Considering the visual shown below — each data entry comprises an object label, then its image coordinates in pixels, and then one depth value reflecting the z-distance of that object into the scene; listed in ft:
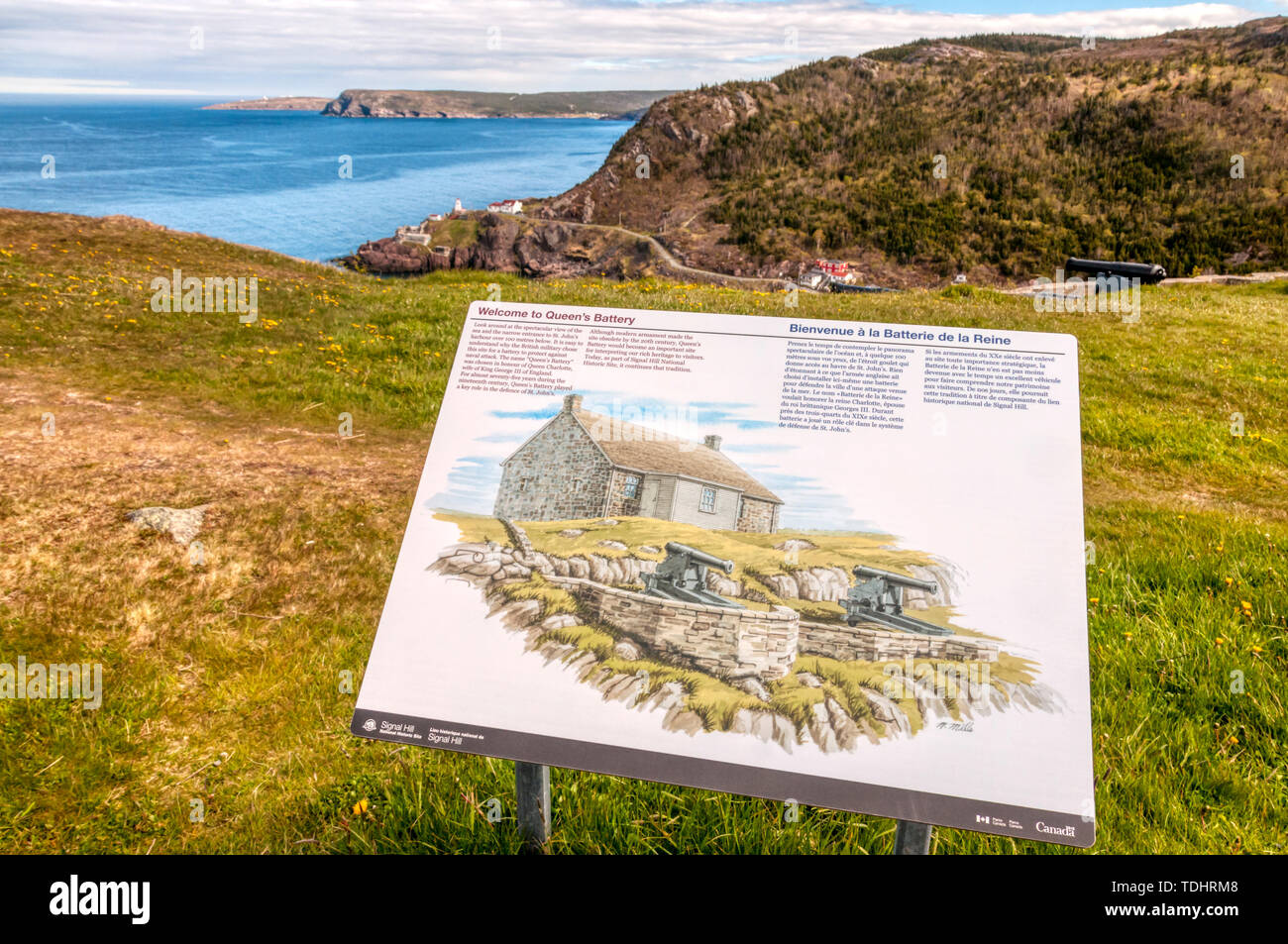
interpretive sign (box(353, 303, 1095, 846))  9.29
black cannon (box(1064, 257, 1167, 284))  78.70
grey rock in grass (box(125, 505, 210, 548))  23.00
